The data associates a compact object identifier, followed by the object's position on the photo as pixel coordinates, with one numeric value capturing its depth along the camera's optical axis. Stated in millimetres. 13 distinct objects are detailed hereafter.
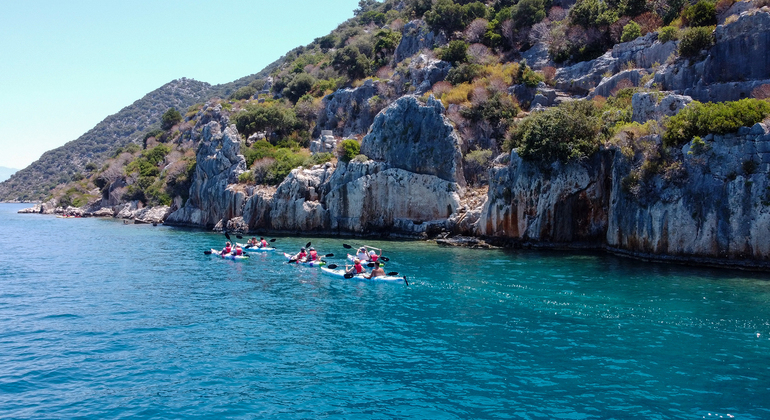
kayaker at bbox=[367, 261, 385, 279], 27547
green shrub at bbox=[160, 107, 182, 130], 103769
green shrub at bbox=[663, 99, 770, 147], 27031
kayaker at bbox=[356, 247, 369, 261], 31920
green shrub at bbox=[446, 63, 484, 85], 54969
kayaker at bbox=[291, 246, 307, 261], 33344
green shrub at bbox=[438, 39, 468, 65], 58375
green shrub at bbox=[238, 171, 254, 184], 55000
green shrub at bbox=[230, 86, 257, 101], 105875
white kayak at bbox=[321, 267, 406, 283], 26828
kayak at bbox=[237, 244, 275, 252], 38906
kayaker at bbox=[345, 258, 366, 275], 28672
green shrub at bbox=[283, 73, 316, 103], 79938
